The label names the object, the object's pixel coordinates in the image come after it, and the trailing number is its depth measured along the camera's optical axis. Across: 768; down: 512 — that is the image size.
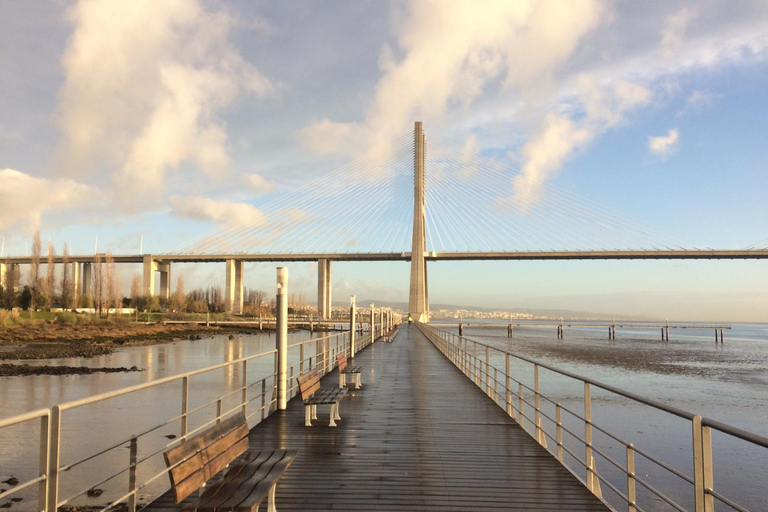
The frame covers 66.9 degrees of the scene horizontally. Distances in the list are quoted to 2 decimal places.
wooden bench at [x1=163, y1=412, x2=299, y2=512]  3.30
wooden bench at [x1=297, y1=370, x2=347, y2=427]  7.26
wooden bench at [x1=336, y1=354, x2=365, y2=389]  10.99
